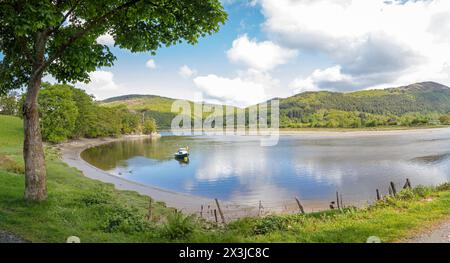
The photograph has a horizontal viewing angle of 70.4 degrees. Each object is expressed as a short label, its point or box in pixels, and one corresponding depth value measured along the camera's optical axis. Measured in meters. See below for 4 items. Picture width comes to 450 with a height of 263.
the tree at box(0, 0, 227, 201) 11.95
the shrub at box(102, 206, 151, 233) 11.81
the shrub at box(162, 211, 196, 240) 10.56
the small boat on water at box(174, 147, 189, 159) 73.00
